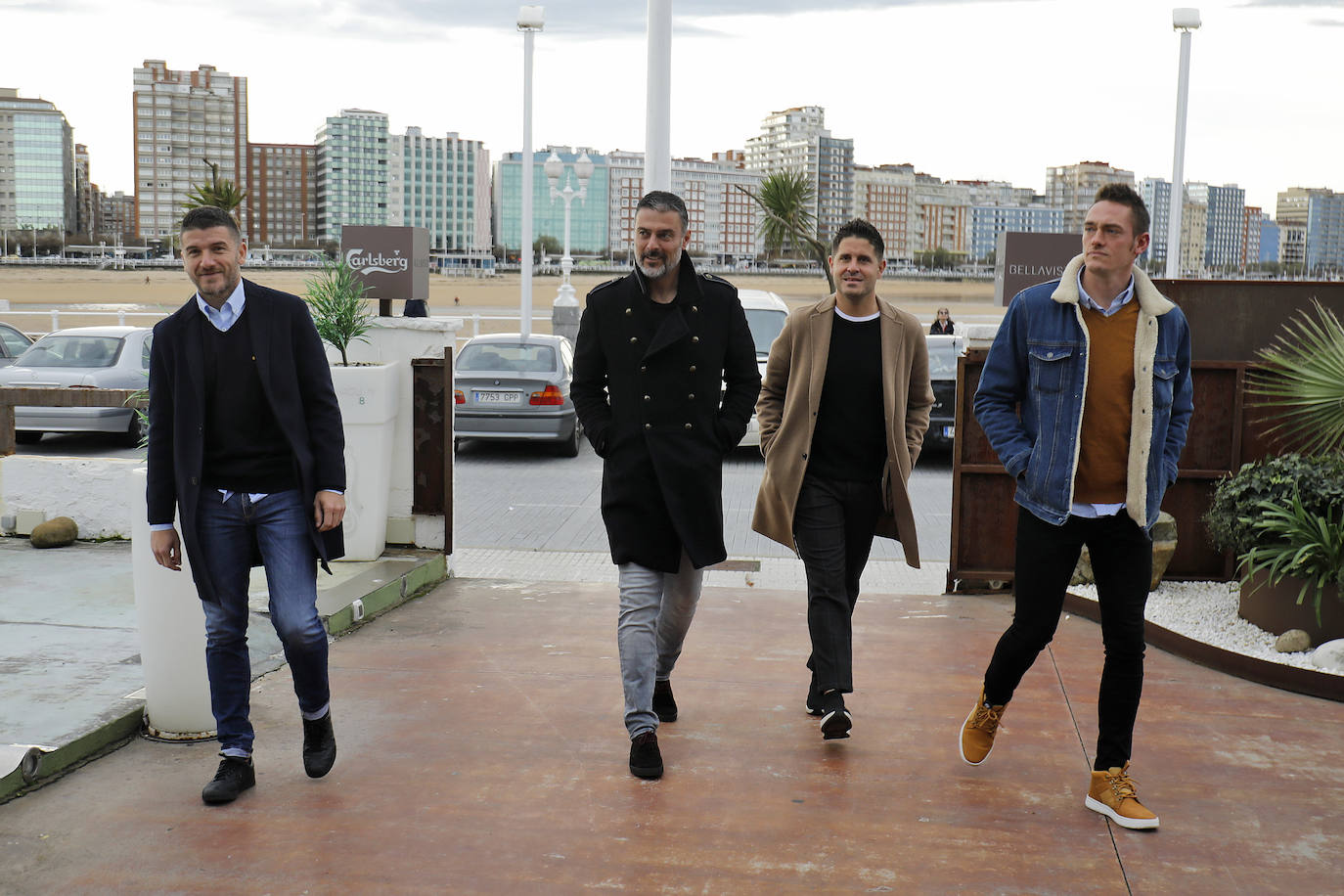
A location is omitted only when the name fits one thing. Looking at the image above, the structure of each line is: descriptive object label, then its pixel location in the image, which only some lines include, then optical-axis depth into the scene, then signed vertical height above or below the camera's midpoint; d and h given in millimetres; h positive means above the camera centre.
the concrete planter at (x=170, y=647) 4352 -1263
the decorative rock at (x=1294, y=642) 5562 -1445
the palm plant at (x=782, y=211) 29812 +2366
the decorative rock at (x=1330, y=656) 5297 -1440
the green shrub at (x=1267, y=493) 5730 -820
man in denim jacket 3770 -359
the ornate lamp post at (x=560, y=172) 27380 +3020
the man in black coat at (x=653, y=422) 4180 -400
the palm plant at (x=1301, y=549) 5450 -1029
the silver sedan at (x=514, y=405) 14719 -1237
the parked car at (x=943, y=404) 14102 -1050
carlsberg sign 7520 +241
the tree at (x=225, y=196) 23281 +2152
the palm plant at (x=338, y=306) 7035 -53
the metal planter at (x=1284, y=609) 5555 -1345
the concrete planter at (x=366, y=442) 6914 -810
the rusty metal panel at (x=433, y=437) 7223 -811
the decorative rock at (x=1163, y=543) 6668 -1213
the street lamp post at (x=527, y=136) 21891 +3219
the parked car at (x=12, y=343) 17297 -763
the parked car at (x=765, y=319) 16344 -150
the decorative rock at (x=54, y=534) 7758 -1530
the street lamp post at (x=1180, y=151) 18922 +2735
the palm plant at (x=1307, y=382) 5844 -311
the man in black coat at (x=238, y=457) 3826 -508
